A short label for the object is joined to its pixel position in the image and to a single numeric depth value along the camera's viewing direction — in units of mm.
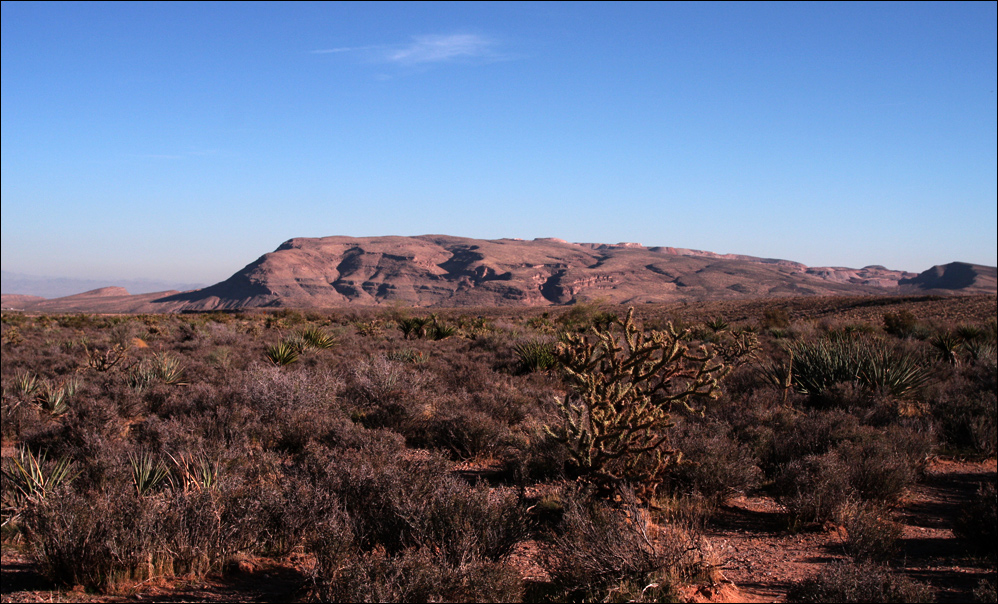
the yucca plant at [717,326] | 22328
